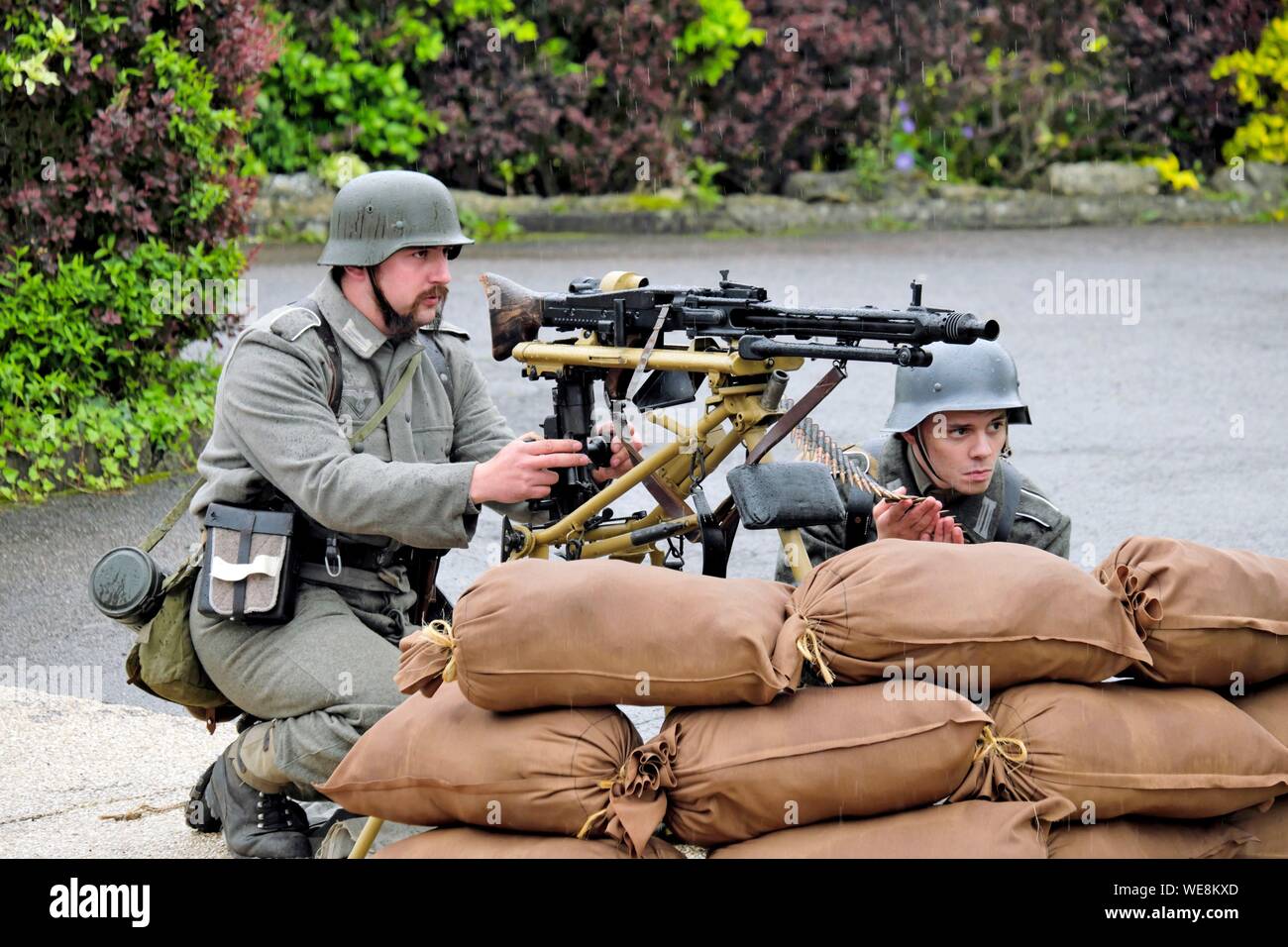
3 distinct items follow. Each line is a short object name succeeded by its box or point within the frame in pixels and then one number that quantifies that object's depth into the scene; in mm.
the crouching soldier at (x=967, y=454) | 4645
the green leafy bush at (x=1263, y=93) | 16766
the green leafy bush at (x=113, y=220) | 7406
